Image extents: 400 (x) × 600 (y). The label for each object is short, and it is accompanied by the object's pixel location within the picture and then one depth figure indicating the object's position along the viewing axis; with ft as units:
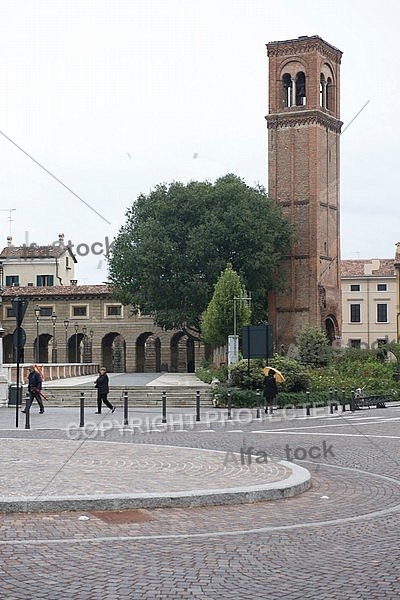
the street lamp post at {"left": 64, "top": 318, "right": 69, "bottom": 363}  259.23
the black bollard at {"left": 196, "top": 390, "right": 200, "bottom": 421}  84.10
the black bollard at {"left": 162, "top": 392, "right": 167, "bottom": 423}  82.02
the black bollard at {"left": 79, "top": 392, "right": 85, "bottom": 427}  76.54
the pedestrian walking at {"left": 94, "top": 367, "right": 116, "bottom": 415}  96.17
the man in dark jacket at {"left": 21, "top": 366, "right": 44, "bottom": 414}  94.58
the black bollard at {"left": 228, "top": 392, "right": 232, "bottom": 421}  88.26
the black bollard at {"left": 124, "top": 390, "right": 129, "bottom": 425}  79.85
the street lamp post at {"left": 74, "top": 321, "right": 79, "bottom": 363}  247.85
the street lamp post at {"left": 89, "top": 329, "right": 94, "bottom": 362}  265.07
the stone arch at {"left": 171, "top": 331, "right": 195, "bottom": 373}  268.82
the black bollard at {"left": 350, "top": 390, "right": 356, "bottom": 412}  100.37
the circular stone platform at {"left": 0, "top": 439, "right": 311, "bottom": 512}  34.78
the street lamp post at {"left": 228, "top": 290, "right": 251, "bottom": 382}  124.88
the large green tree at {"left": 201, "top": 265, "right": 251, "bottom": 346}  147.54
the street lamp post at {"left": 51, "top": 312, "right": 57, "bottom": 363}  248.71
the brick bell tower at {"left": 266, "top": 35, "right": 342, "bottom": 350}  201.87
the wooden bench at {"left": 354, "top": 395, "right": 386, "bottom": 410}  103.09
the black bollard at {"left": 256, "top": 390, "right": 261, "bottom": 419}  89.39
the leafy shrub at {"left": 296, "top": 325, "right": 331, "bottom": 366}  153.58
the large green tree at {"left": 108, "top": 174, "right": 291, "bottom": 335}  187.62
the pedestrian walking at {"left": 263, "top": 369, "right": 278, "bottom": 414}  95.81
